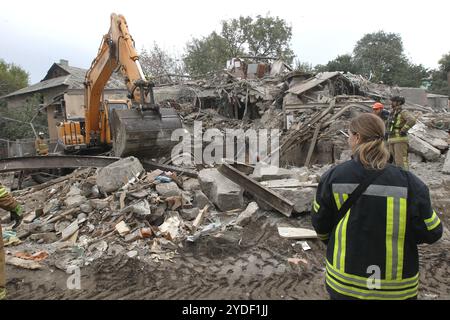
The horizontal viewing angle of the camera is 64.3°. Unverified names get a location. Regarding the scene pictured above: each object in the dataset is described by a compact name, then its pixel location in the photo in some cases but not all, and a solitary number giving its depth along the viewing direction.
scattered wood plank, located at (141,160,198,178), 7.20
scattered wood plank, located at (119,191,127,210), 5.61
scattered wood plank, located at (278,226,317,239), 4.76
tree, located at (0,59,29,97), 32.75
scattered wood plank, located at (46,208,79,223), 5.67
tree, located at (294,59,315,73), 31.20
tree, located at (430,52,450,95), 30.57
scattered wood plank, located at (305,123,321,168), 10.34
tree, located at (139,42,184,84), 30.70
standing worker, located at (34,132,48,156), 10.63
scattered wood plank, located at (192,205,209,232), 5.17
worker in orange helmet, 7.06
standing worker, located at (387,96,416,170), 6.57
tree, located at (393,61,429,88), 30.58
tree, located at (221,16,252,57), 35.03
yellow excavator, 6.74
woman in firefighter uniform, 1.85
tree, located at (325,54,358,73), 30.44
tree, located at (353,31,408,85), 32.53
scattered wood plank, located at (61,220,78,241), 5.17
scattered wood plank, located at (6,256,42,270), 4.37
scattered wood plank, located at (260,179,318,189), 5.75
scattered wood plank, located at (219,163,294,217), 5.29
